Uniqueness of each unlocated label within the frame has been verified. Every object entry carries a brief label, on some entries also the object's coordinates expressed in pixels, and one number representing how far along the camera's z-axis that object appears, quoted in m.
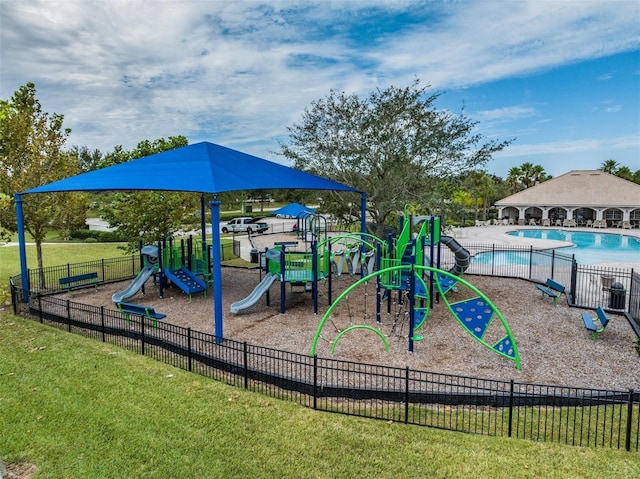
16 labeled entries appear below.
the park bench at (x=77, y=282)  16.06
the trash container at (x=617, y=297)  13.52
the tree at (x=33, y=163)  16.34
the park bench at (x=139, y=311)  11.71
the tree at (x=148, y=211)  19.91
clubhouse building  47.31
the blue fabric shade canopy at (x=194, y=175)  11.39
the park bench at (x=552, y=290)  14.29
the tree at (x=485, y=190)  54.19
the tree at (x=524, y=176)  66.31
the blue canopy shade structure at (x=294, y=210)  32.66
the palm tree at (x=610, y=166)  68.12
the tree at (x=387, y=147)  20.23
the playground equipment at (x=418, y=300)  9.76
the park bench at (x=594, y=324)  10.83
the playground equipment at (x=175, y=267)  15.41
